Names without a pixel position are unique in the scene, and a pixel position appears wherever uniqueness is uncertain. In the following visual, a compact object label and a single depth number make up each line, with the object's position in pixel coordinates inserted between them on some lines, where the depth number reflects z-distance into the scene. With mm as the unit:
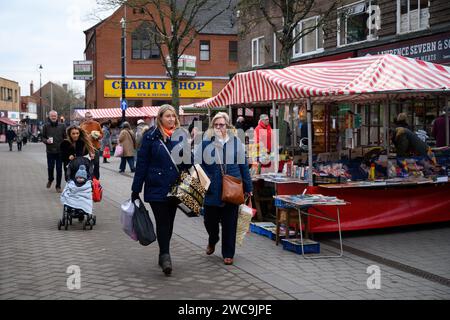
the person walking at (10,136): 42441
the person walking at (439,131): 13278
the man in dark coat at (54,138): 14445
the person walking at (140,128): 18678
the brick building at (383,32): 16344
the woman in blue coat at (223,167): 7086
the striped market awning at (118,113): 38812
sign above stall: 15984
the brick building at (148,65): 48281
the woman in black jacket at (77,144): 9852
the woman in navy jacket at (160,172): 6516
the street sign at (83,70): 47188
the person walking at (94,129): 12289
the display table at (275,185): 9469
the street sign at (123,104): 30192
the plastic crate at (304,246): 7783
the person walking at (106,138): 28738
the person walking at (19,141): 43219
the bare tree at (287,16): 16516
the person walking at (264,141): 10766
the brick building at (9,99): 73250
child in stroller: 9375
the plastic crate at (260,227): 9234
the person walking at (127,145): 19891
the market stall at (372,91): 8859
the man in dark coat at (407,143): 10320
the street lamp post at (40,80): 87706
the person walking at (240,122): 17495
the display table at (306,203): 7684
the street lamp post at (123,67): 28722
